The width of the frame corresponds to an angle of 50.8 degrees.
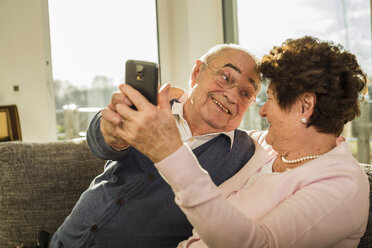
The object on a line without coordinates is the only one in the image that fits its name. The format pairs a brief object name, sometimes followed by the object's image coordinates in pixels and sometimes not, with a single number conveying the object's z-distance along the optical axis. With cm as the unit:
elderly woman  81
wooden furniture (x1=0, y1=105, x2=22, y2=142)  315
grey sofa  172
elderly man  141
